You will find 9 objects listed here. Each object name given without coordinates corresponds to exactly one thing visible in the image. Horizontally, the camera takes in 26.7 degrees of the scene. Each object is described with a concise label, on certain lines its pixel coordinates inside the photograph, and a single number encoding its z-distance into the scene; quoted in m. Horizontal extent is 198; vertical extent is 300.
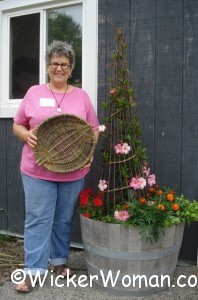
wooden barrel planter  2.77
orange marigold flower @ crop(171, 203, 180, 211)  2.86
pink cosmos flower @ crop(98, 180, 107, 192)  2.96
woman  2.93
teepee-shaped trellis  2.97
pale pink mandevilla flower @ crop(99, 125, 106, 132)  2.90
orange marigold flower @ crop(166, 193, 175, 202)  2.89
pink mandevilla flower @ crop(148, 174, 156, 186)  3.02
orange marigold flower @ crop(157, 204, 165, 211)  2.77
